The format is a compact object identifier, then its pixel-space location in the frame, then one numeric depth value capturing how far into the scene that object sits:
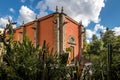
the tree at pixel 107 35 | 18.84
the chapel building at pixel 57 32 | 11.80
